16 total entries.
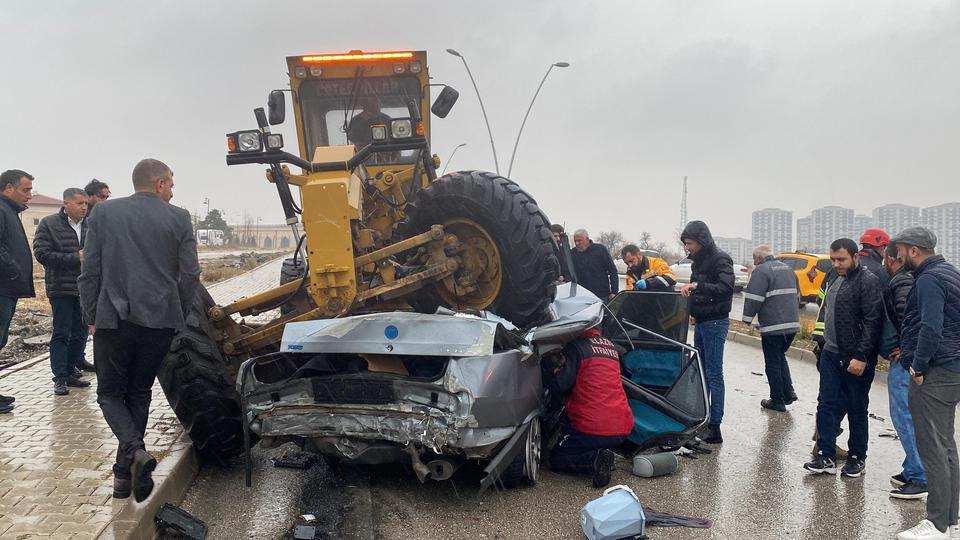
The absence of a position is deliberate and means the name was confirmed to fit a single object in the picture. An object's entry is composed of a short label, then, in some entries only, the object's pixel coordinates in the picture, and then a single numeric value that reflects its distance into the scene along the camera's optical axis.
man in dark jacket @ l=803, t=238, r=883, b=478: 5.07
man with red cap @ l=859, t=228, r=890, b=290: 5.72
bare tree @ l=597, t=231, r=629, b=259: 47.49
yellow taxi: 18.39
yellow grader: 4.70
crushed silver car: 3.93
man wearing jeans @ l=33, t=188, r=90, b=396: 6.32
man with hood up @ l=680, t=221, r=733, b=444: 6.24
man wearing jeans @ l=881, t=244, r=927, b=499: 4.75
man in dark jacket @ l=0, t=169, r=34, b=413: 5.71
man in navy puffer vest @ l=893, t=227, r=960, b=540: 4.04
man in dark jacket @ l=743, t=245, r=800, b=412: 7.04
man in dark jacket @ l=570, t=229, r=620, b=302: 9.47
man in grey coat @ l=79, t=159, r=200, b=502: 3.89
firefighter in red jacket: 4.86
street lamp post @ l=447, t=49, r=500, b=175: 24.64
